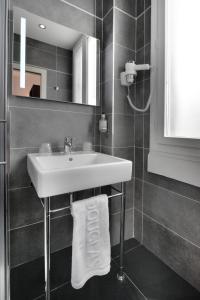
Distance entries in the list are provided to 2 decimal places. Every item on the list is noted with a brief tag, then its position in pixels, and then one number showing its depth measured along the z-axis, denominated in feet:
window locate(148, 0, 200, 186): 3.41
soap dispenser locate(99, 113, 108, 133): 4.52
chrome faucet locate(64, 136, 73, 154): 4.19
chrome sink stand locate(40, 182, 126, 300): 2.62
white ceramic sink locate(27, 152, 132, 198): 2.45
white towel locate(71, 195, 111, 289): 2.92
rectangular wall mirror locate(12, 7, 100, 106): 3.71
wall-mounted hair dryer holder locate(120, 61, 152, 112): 4.18
